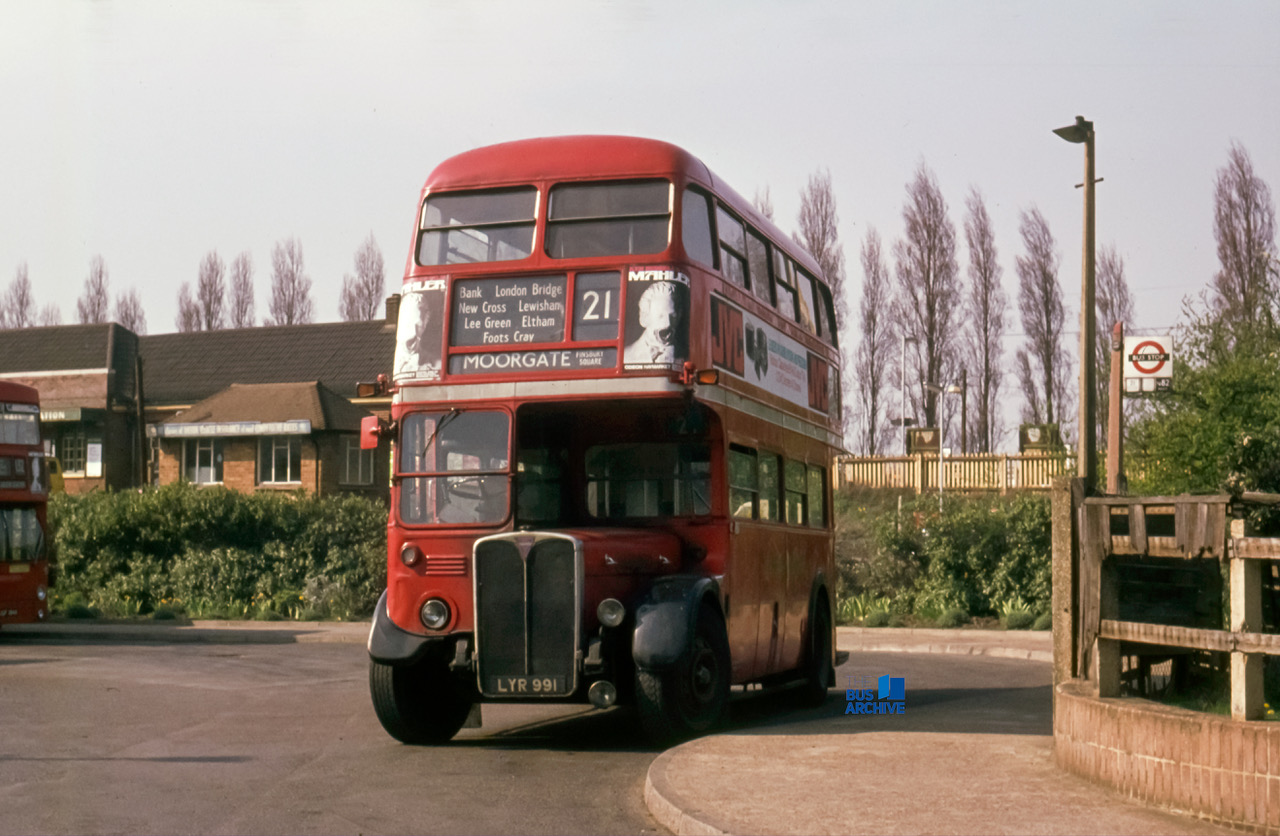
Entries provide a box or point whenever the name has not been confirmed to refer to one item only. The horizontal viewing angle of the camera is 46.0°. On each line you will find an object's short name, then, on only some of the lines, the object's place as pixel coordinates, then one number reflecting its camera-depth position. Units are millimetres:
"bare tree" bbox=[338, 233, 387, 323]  72562
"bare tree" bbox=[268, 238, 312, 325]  72312
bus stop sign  21781
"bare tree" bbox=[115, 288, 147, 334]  75625
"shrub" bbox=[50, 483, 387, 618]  31531
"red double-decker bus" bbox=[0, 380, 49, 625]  24812
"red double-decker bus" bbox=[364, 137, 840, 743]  10680
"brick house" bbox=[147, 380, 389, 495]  48594
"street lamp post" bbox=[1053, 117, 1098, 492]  21797
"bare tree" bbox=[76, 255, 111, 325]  76312
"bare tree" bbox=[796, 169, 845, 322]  60844
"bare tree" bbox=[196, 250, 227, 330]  73250
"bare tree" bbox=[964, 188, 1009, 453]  60312
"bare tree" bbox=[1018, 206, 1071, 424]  60209
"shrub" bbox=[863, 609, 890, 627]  26250
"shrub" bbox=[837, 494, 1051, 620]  26484
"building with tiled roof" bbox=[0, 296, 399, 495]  49281
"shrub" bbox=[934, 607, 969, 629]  25797
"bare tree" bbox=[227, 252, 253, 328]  72875
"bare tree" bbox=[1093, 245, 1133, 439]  57906
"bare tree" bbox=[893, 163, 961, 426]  60469
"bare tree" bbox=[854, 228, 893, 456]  61812
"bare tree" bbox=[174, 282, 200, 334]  73375
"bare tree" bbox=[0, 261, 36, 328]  80062
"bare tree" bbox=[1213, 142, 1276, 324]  52975
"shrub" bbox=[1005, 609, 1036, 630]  25469
